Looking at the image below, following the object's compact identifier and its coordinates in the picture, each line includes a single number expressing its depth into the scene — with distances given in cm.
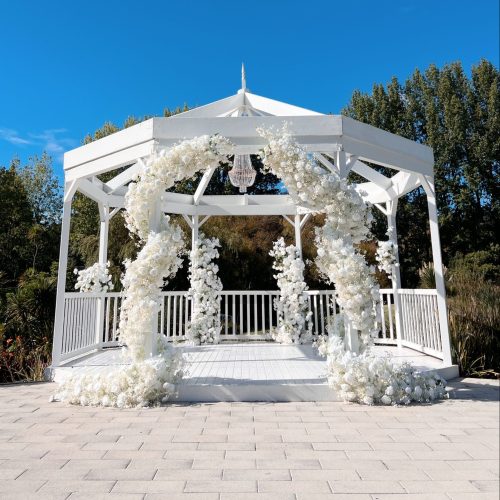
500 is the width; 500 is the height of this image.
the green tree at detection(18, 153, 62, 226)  1672
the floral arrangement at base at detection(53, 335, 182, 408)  368
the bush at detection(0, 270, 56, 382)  533
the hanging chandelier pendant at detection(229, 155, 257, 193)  577
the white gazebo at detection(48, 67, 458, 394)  426
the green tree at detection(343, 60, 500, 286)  1346
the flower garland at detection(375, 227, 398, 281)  614
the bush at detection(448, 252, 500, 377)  497
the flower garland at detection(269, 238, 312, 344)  709
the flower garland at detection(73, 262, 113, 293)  607
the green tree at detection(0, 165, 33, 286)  1293
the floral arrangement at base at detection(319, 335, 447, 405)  363
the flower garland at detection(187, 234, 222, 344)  711
